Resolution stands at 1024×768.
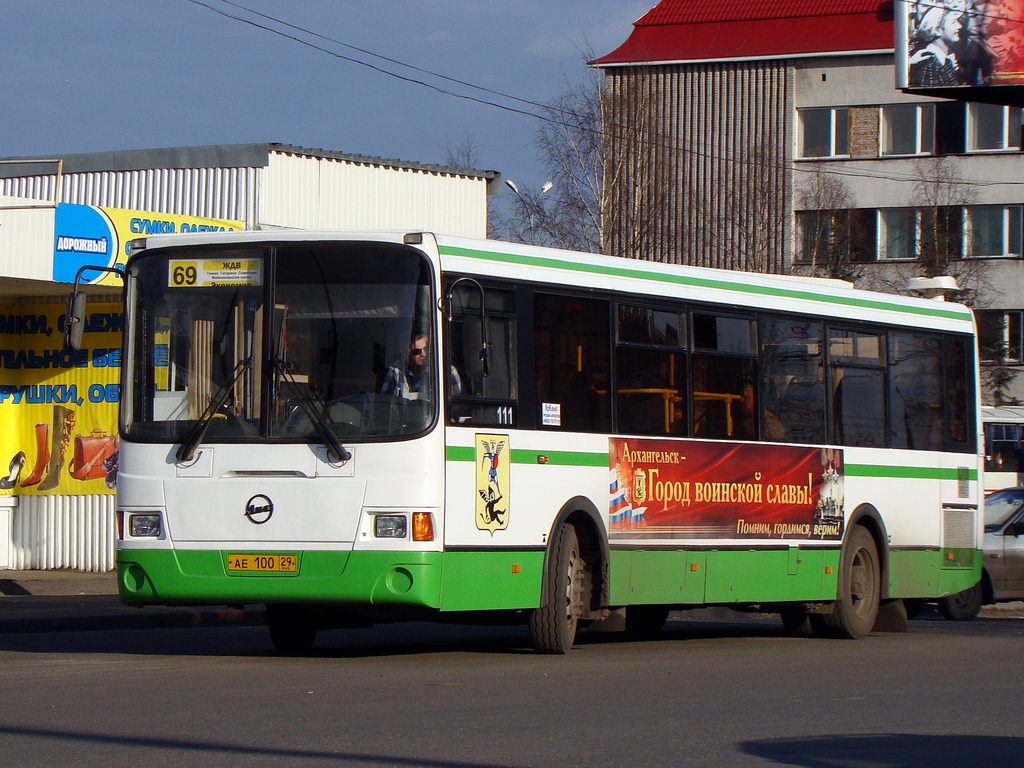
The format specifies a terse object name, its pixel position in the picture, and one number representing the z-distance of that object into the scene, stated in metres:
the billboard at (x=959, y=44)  42.34
